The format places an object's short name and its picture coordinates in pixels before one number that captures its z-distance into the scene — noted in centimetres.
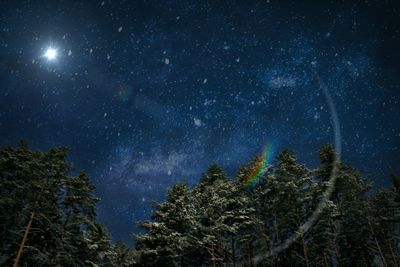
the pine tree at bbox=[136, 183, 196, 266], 2334
